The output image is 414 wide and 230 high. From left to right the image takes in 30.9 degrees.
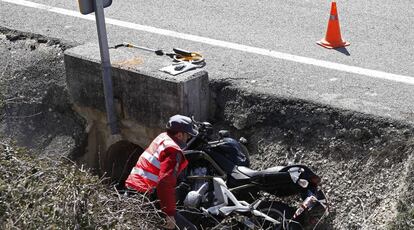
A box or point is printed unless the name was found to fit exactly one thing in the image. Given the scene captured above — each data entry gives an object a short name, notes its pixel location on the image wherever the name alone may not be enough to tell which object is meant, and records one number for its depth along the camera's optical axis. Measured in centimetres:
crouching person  728
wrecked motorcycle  729
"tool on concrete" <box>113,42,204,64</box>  889
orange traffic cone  968
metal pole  833
